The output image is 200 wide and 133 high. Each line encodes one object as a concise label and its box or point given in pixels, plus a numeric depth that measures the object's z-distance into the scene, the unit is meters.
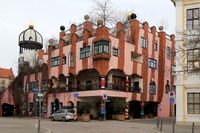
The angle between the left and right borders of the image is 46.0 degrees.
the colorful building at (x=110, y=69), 31.47
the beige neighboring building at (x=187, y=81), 22.59
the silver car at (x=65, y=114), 28.40
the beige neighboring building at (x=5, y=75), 71.68
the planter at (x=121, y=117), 30.27
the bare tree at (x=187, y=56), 21.08
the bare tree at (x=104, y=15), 40.02
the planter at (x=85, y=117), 28.49
